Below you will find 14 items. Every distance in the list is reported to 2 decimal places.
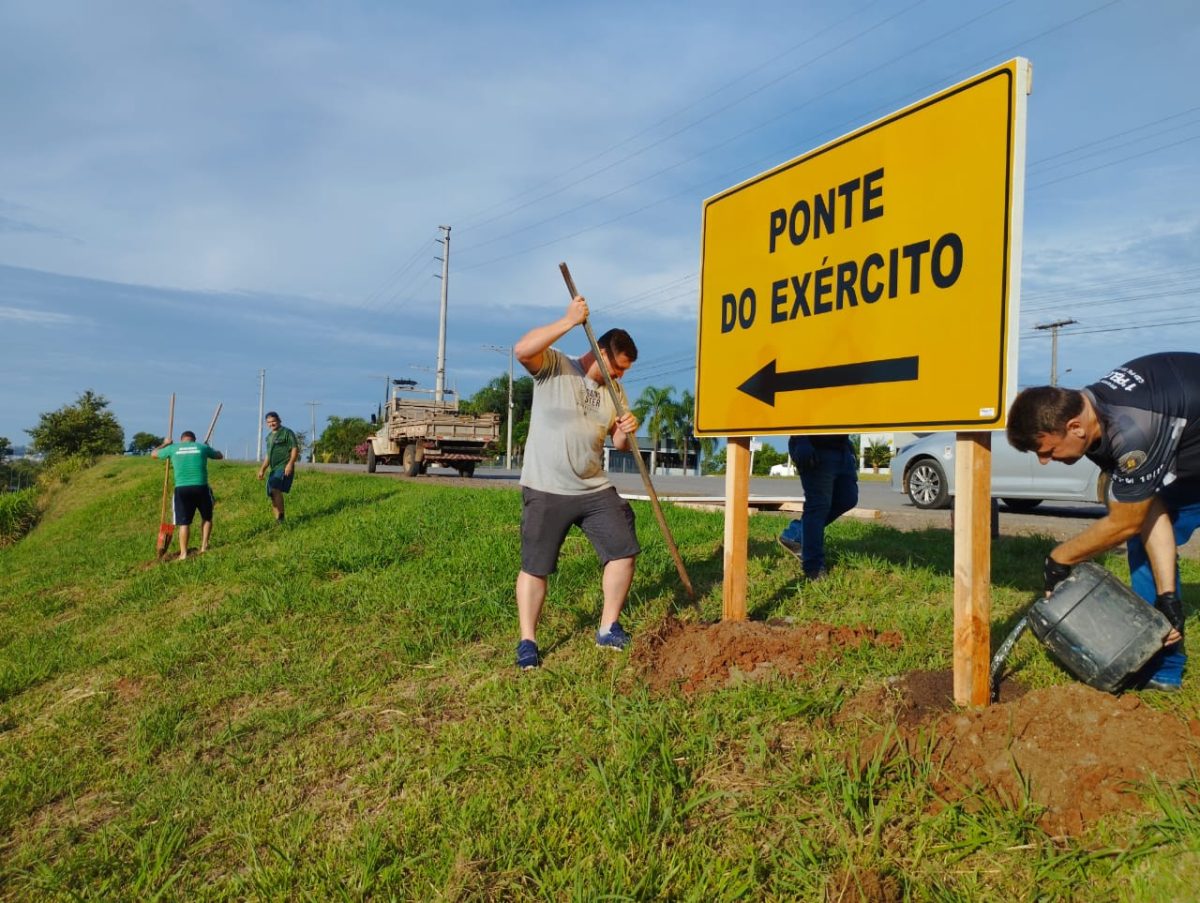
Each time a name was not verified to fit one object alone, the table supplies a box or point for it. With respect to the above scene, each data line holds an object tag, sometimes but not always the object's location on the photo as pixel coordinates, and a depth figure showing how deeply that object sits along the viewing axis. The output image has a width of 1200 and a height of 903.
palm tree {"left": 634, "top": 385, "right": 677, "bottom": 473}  64.44
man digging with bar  4.22
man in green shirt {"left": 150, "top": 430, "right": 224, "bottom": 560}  10.58
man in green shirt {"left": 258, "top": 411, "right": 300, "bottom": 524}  12.15
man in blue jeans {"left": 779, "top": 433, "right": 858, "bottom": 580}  5.25
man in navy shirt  2.96
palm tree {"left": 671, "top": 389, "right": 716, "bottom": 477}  64.31
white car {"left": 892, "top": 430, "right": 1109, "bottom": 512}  10.83
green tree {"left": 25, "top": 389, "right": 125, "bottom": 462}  53.34
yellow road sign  3.03
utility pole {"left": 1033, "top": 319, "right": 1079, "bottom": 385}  42.53
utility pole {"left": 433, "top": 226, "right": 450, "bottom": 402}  42.62
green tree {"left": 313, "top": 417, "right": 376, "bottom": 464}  86.69
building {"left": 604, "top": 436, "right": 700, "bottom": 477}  66.88
